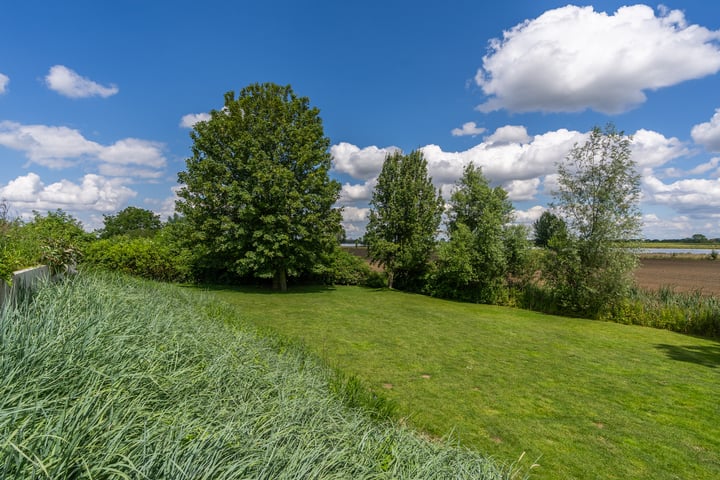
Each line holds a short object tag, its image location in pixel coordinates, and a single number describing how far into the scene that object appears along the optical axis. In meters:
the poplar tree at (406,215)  18.02
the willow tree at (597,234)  12.26
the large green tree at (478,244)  15.18
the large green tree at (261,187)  14.66
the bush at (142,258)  15.41
